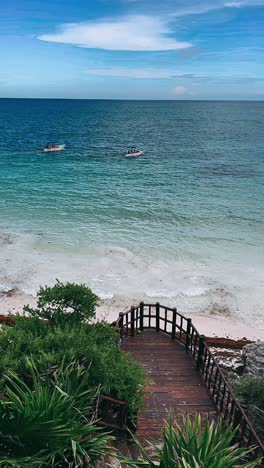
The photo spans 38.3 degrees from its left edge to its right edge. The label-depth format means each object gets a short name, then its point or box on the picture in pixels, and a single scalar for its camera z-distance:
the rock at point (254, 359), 13.26
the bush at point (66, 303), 10.79
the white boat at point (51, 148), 61.22
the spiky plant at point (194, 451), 4.85
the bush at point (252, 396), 10.15
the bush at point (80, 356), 8.27
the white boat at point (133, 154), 60.19
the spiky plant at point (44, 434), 5.52
